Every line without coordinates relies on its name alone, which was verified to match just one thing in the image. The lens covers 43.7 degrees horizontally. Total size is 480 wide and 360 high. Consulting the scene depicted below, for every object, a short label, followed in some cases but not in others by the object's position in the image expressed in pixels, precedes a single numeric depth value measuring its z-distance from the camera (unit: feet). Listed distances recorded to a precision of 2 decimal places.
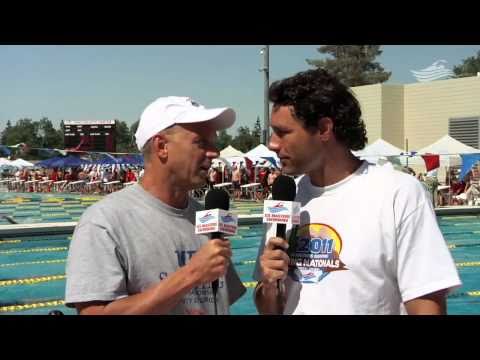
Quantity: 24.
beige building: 102.06
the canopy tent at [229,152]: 106.41
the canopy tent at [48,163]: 105.87
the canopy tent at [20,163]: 106.22
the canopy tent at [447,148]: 71.92
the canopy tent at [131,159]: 104.37
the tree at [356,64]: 207.82
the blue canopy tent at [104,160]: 112.15
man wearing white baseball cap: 6.83
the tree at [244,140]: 243.60
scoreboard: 133.80
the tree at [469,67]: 223.92
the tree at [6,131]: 282.01
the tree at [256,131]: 258.90
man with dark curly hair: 6.98
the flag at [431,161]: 68.48
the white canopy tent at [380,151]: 73.60
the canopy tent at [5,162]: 106.42
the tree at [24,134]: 277.44
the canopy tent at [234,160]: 97.44
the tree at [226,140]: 263.29
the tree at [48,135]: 282.36
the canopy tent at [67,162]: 106.32
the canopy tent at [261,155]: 77.63
